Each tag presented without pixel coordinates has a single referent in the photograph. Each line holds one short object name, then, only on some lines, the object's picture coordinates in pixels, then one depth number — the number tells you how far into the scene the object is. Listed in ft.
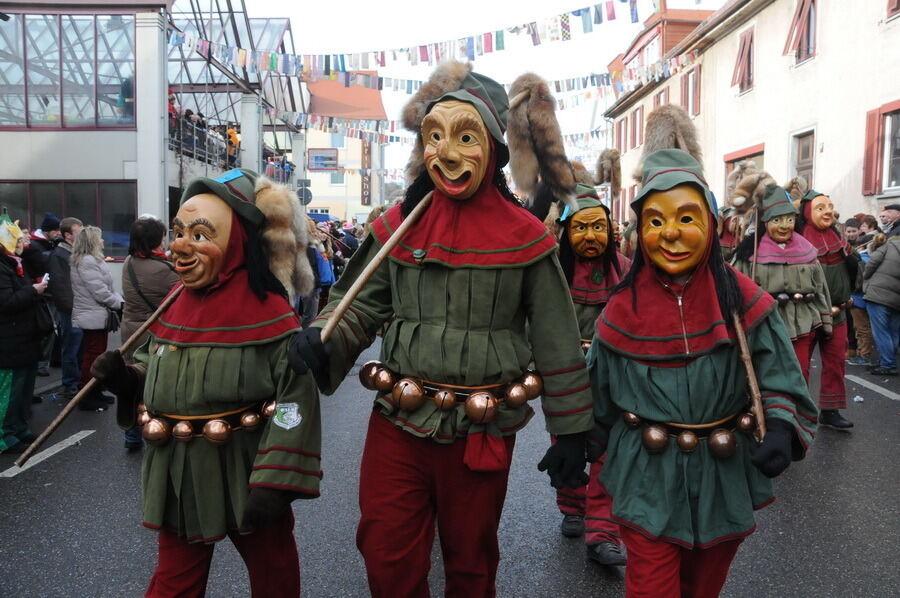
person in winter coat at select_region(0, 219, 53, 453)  18.44
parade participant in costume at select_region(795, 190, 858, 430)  19.79
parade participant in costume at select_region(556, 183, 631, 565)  13.56
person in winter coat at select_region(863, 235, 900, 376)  28.66
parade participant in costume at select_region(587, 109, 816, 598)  8.07
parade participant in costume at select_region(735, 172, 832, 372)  18.35
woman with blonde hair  23.15
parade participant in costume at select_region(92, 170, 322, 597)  8.20
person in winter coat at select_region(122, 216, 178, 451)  18.60
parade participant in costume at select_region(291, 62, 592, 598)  7.90
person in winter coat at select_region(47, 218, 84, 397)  23.29
